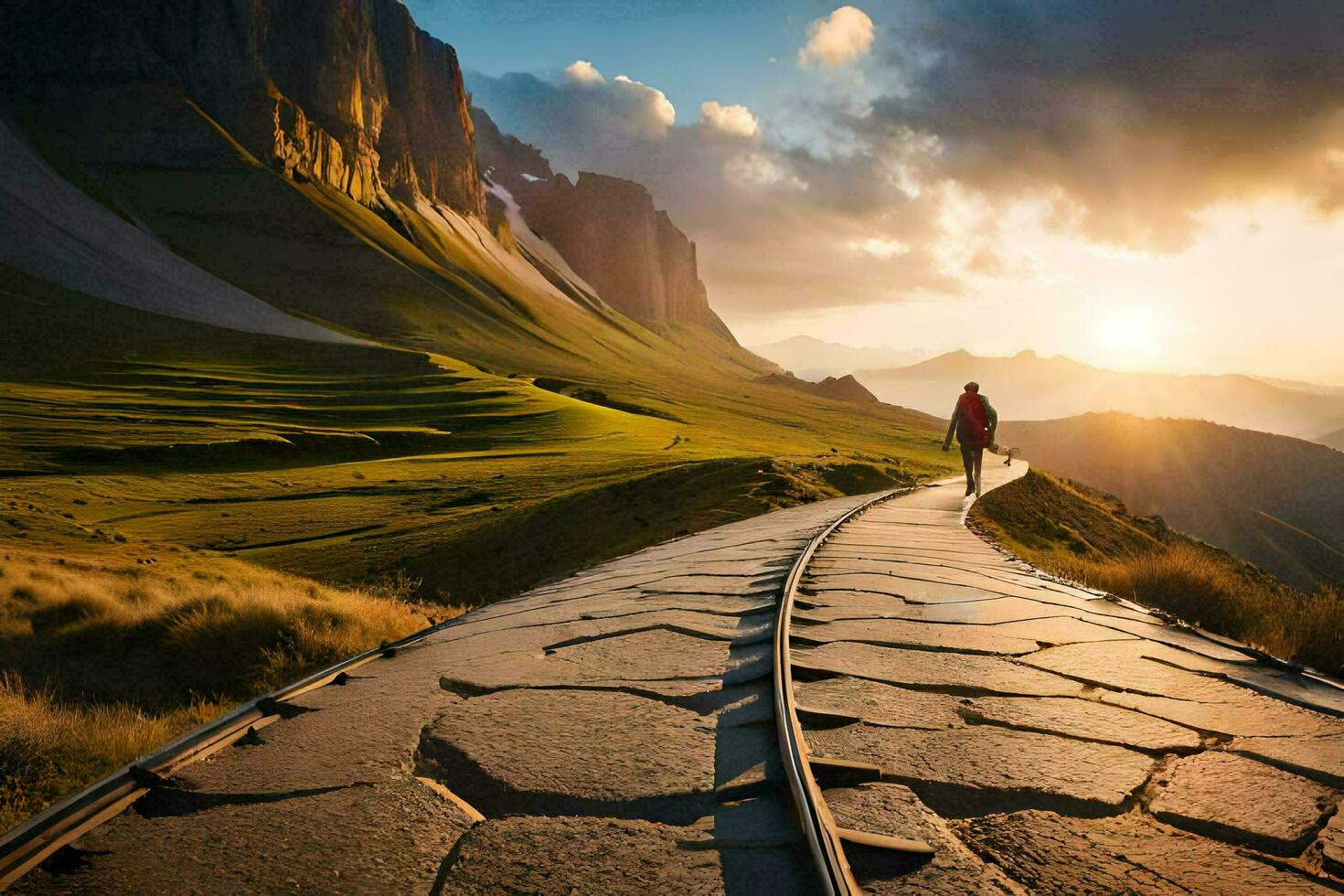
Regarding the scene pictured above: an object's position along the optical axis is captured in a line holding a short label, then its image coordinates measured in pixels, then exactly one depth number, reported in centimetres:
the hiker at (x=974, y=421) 1639
